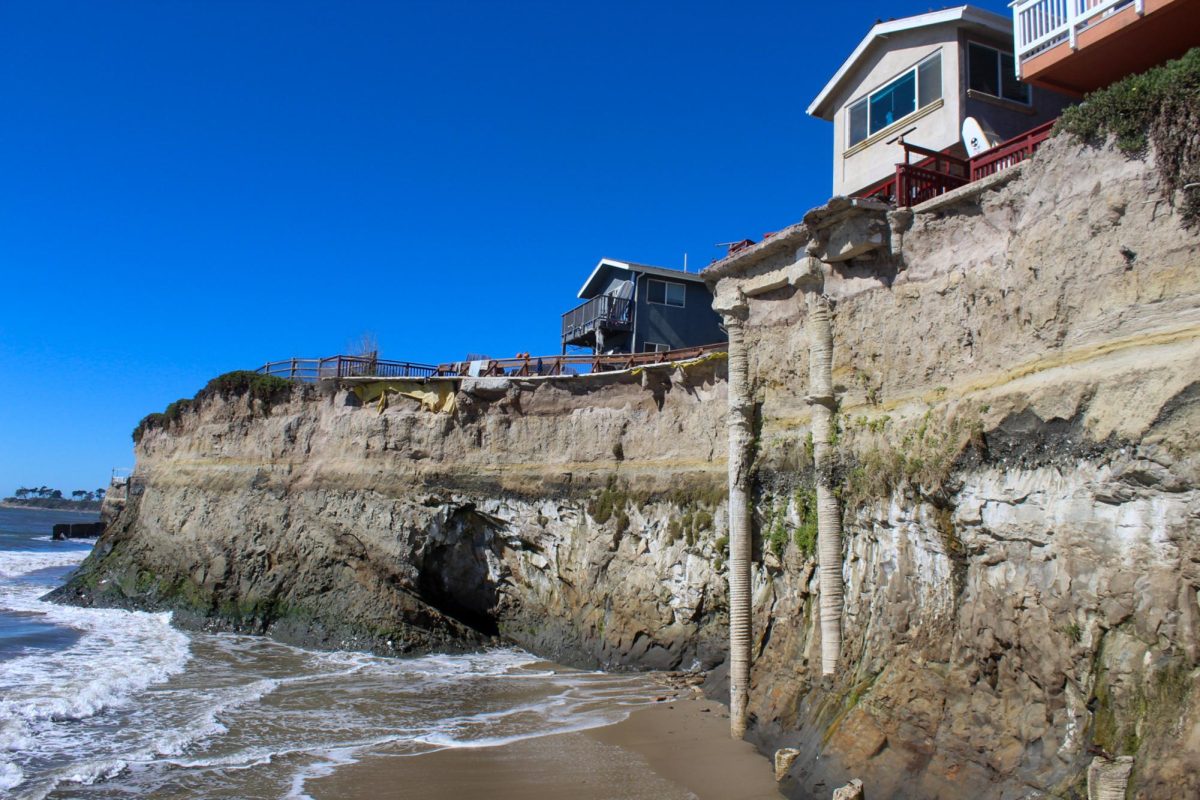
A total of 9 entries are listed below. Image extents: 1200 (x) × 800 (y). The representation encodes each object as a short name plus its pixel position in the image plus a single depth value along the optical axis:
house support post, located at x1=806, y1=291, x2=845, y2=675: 12.09
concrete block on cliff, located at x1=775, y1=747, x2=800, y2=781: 11.10
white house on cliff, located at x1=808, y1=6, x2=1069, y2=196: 16.08
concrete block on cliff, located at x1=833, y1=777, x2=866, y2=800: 9.45
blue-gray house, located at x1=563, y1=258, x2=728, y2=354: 29.86
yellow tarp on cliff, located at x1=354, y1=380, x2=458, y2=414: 25.22
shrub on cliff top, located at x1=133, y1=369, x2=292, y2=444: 28.36
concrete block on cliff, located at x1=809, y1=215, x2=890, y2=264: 12.56
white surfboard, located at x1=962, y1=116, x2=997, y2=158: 14.54
